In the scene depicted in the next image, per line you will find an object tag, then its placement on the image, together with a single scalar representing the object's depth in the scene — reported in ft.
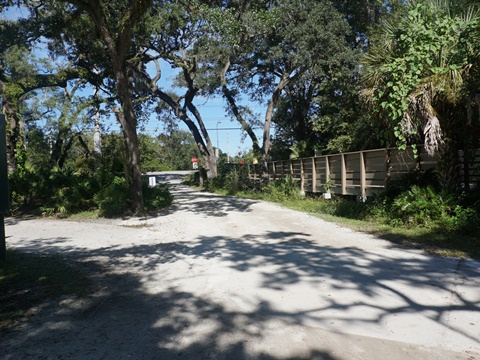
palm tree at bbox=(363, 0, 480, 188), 25.46
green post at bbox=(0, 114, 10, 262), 19.60
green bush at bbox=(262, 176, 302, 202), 55.72
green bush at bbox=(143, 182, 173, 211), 45.93
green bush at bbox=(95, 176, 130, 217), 41.63
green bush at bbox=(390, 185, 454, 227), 27.07
